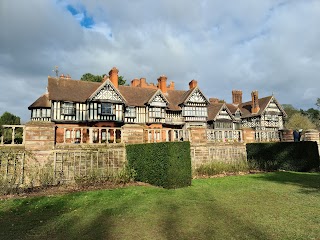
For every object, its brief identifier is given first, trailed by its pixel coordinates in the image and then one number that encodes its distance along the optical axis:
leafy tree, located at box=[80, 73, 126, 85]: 47.69
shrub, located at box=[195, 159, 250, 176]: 12.84
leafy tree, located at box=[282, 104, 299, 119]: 70.76
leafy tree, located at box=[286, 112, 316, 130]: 50.16
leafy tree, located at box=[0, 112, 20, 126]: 40.81
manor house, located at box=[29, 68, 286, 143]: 27.81
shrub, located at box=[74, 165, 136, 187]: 10.18
